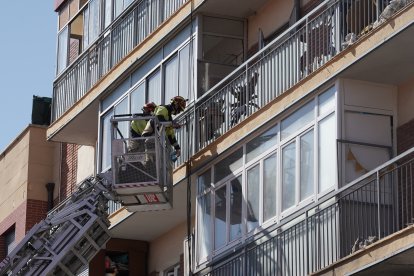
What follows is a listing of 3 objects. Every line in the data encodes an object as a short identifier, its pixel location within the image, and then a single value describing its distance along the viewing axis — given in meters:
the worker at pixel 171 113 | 27.42
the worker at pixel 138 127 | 27.28
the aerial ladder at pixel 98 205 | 27.06
